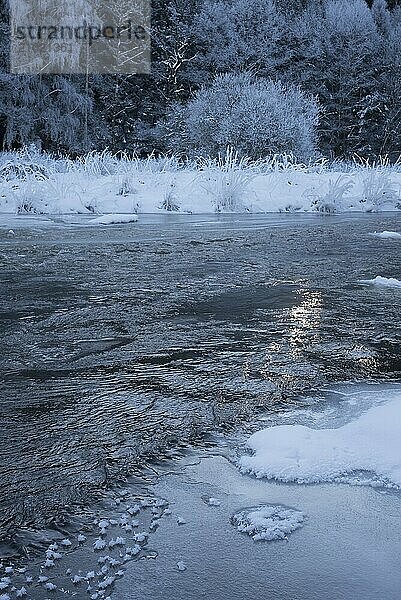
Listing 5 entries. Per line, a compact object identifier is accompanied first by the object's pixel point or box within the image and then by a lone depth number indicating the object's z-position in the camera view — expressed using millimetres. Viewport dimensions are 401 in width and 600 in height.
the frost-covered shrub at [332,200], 11076
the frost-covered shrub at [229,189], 10789
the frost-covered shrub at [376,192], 11883
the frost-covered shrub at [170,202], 10773
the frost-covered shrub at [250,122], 16828
